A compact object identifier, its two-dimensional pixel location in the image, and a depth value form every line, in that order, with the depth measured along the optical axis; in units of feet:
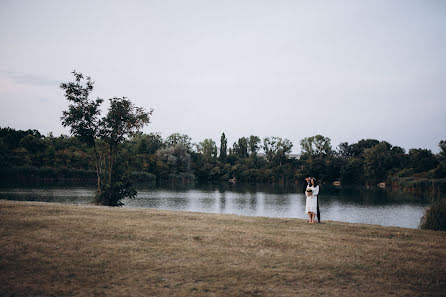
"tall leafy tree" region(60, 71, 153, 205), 78.69
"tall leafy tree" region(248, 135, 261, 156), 420.36
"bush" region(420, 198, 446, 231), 48.08
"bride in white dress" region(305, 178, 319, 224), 48.16
